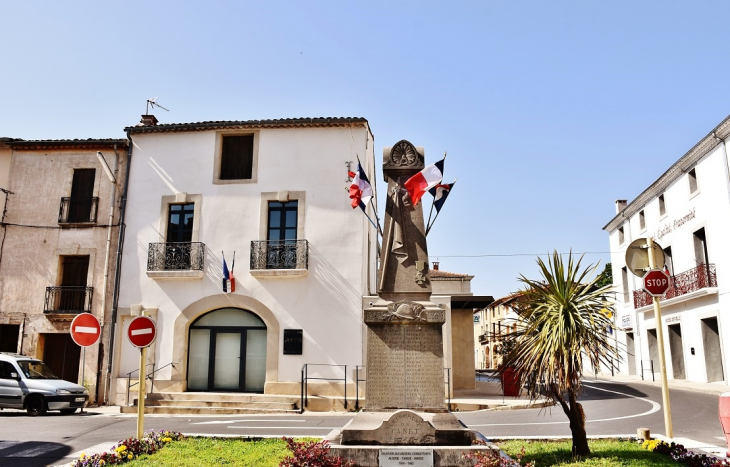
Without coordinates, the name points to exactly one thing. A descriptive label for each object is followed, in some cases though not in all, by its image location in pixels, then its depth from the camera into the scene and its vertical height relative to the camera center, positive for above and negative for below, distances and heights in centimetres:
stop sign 825 +103
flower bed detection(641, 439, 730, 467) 693 -123
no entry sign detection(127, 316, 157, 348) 884 +31
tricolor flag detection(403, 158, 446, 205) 901 +262
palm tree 729 +24
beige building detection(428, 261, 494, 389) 2303 +145
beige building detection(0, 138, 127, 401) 1920 +352
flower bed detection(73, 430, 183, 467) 766 -138
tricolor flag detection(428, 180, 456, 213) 920 +250
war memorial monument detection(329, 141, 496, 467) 710 -11
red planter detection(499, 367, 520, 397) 791 -29
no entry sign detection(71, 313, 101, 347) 1156 +44
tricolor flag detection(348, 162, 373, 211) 1057 +294
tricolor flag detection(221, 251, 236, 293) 1833 +228
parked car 1552 -105
